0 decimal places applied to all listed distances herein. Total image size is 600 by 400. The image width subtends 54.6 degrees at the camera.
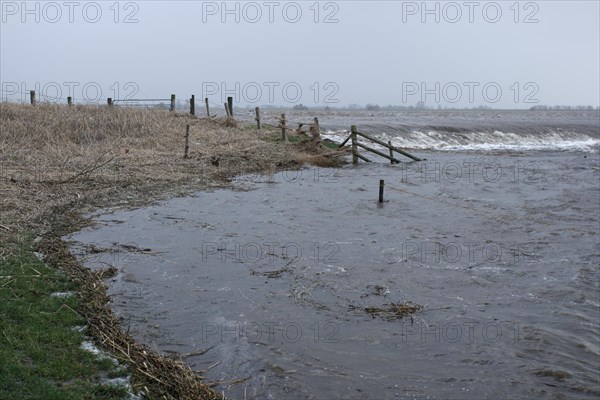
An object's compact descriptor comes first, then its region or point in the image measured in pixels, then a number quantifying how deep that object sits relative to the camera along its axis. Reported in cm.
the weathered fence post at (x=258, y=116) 3238
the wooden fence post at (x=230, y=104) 3538
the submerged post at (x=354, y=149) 2508
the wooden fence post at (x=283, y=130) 2878
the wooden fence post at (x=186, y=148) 2169
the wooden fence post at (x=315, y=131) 2688
